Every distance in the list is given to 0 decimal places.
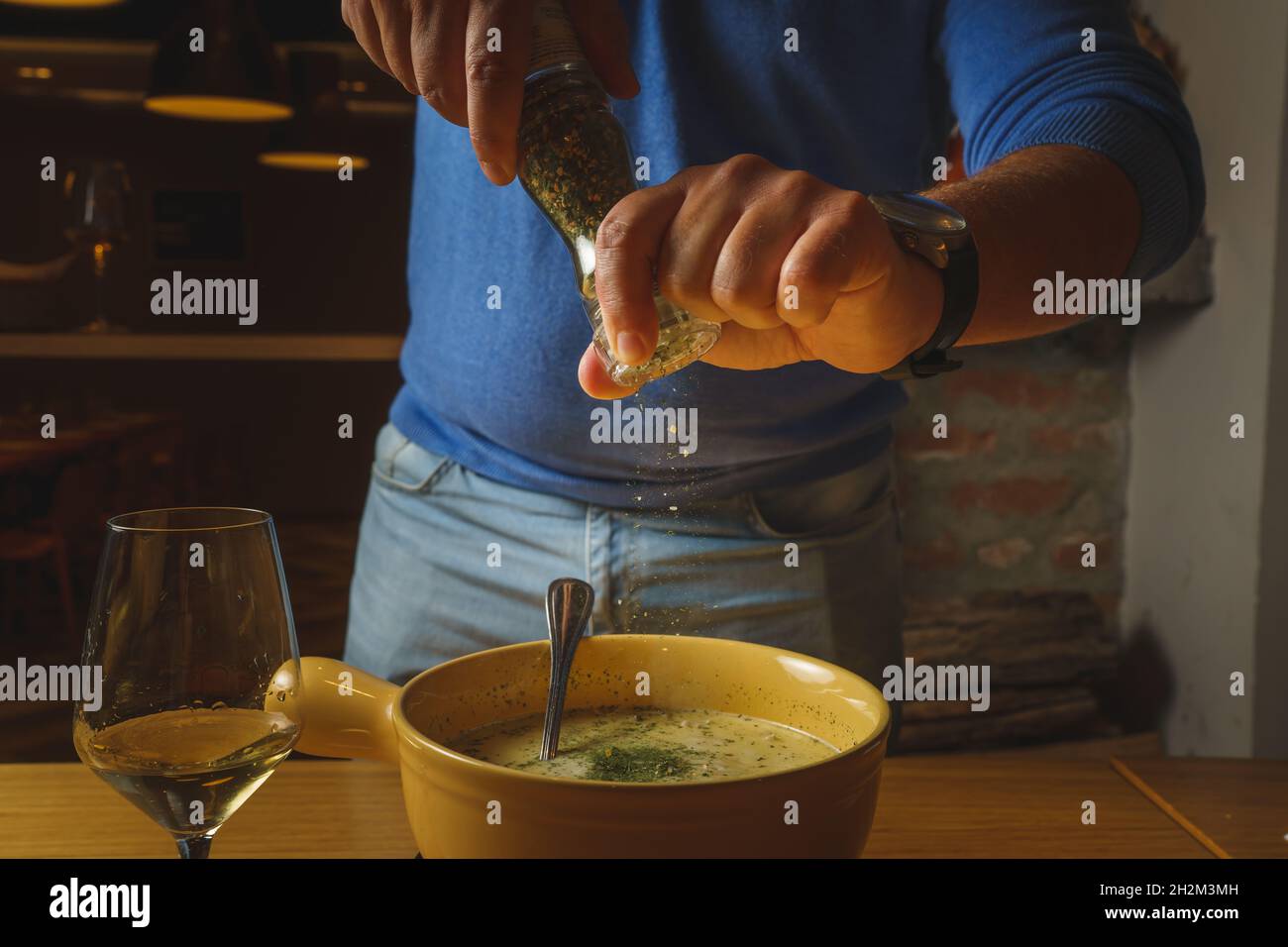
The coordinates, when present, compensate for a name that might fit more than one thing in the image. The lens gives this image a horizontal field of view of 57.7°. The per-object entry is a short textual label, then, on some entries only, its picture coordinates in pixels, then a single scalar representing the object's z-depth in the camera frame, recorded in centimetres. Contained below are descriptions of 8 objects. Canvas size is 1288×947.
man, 76
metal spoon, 66
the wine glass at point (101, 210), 322
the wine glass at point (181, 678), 52
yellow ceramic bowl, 47
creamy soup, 63
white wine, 52
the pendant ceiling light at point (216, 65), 345
